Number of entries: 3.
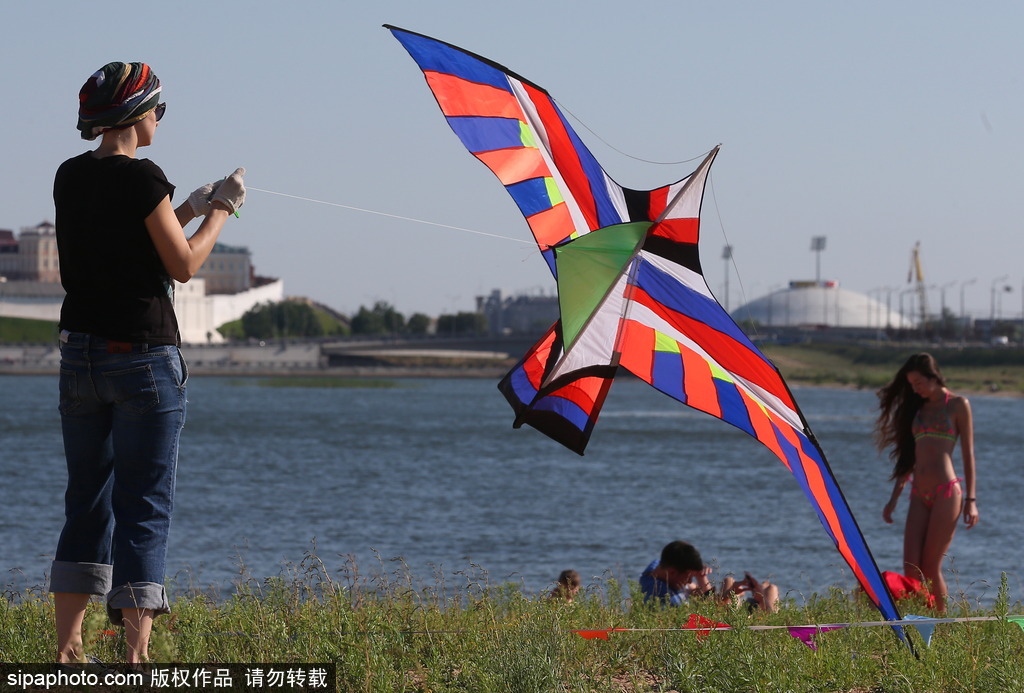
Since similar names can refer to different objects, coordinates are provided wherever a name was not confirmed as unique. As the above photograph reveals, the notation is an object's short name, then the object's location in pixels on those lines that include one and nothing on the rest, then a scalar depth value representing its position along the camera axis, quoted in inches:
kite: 436.8
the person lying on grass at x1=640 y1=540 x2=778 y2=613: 665.6
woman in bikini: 671.8
